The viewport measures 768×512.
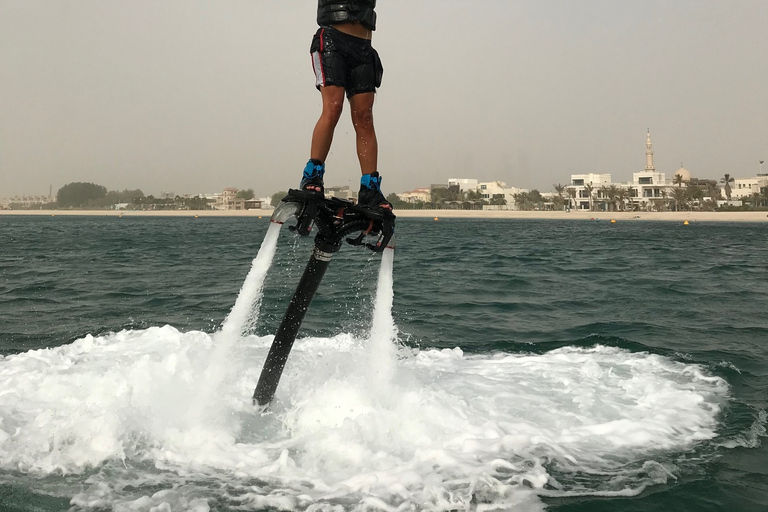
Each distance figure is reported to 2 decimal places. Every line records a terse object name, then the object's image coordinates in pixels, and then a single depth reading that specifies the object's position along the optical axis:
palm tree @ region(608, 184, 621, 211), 161.25
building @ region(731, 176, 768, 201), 164.75
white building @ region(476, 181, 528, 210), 192.64
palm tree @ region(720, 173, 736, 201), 164.25
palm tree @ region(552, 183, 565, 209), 177.12
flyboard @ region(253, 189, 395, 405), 5.31
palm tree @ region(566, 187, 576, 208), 176.50
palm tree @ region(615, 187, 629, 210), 161.61
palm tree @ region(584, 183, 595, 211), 167.15
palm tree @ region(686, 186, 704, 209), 144.48
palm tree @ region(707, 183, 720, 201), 158.76
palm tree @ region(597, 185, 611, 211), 164.50
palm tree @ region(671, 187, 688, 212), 146.35
